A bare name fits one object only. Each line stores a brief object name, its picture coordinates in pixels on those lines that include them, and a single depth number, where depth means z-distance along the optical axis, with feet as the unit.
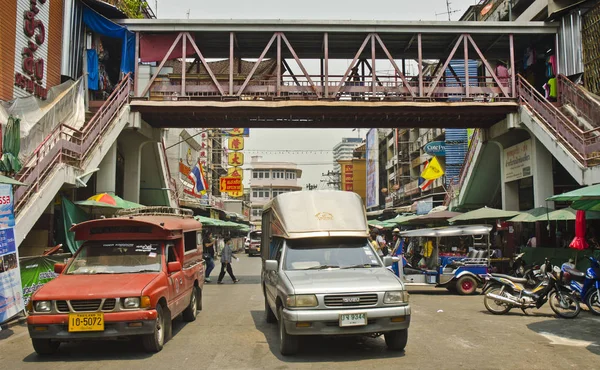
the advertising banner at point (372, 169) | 236.59
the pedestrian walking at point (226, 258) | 65.72
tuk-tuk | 52.44
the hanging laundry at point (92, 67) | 72.64
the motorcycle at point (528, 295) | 36.81
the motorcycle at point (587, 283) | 37.96
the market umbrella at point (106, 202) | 54.40
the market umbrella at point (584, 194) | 34.88
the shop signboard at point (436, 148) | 134.92
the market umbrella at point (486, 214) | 61.93
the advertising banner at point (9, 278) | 31.68
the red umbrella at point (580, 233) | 44.06
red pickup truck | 23.88
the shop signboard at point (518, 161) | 69.77
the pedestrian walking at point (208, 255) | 67.72
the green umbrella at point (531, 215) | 58.68
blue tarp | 70.90
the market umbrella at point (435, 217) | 76.42
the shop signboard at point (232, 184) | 157.48
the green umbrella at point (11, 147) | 40.70
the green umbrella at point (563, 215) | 51.80
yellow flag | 103.96
